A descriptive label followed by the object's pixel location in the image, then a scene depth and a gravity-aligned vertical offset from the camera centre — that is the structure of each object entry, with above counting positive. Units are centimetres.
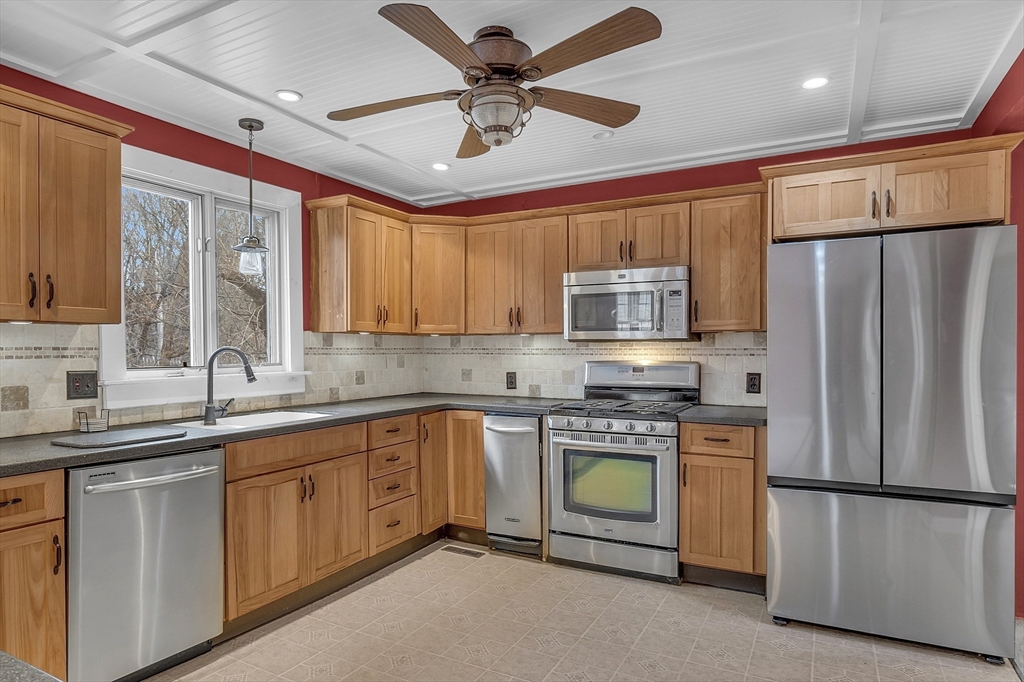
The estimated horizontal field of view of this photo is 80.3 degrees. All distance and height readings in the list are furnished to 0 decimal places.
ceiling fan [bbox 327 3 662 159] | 183 +94
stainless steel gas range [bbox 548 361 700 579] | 347 -84
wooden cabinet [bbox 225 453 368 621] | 280 -95
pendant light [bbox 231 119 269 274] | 323 +49
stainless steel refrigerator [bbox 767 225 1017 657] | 261 -44
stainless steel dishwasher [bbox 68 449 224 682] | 222 -87
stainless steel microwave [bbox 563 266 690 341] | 375 +23
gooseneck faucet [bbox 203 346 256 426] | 317 -21
